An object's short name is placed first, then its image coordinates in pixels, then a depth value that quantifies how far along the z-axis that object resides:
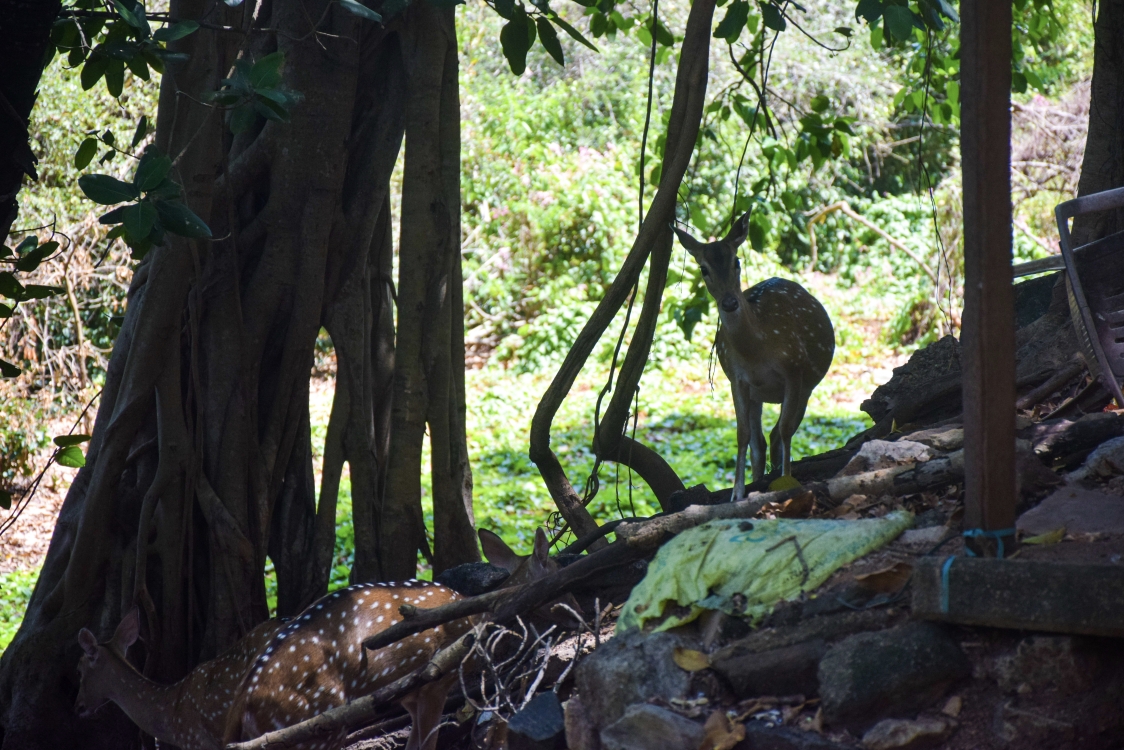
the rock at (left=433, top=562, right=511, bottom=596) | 8.81
